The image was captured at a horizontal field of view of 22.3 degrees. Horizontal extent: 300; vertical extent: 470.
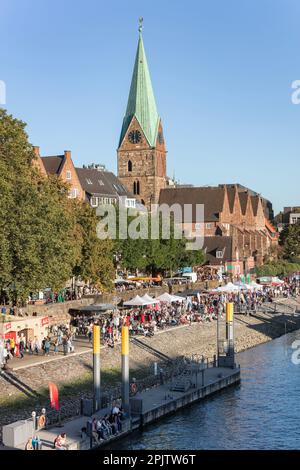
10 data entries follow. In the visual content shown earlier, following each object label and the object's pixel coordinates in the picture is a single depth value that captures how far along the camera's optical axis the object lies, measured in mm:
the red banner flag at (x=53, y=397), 35656
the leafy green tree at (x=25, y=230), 51375
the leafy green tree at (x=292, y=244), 156500
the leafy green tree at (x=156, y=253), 87062
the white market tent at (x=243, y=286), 83812
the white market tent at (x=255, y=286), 87431
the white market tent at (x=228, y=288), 81375
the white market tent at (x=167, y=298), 69188
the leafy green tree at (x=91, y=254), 69062
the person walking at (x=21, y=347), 47203
